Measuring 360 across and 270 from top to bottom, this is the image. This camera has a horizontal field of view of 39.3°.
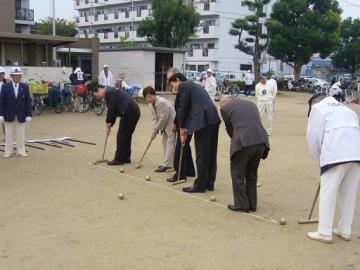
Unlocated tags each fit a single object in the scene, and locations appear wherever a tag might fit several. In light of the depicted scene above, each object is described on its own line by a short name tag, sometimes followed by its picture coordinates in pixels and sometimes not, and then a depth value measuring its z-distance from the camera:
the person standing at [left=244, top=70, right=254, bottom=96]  31.05
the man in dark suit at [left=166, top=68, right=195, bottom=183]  8.09
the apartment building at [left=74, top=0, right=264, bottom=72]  54.72
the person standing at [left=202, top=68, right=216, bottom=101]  17.80
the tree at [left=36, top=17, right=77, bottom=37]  56.44
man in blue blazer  10.05
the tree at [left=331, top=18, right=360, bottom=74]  46.41
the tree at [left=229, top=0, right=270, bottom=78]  38.91
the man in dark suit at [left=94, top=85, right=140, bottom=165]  9.53
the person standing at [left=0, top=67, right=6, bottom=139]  12.09
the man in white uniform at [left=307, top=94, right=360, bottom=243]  5.15
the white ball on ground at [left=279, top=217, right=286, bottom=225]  5.95
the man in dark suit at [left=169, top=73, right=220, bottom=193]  7.36
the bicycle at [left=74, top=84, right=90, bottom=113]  19.31
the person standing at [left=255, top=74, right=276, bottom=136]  13.63
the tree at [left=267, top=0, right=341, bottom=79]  39.19
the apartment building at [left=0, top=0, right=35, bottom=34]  35.38
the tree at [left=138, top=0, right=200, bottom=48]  35.53
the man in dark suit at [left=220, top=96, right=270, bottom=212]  6.19
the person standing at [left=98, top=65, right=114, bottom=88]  18.88
